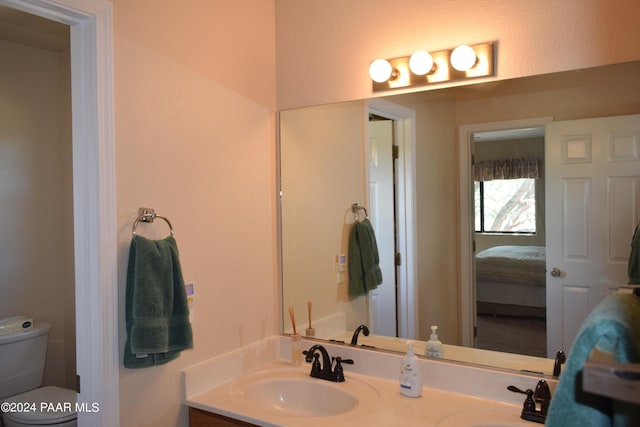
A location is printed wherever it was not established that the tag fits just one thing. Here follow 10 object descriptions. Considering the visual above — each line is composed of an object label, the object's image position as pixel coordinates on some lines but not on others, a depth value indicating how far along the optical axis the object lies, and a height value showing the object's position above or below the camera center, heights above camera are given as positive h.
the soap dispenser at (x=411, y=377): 1.67 -0.60
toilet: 2.34 -0.99
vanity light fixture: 1.65 +0.54
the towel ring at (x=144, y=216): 1.51 +0.00
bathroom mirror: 1.62 +0.05
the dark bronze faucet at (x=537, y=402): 1.45 -0.61
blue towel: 0.54 -0.21
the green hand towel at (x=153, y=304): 1.46 -0.28
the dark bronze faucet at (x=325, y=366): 1.86 -0.62
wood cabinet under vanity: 1.61 -0.73
